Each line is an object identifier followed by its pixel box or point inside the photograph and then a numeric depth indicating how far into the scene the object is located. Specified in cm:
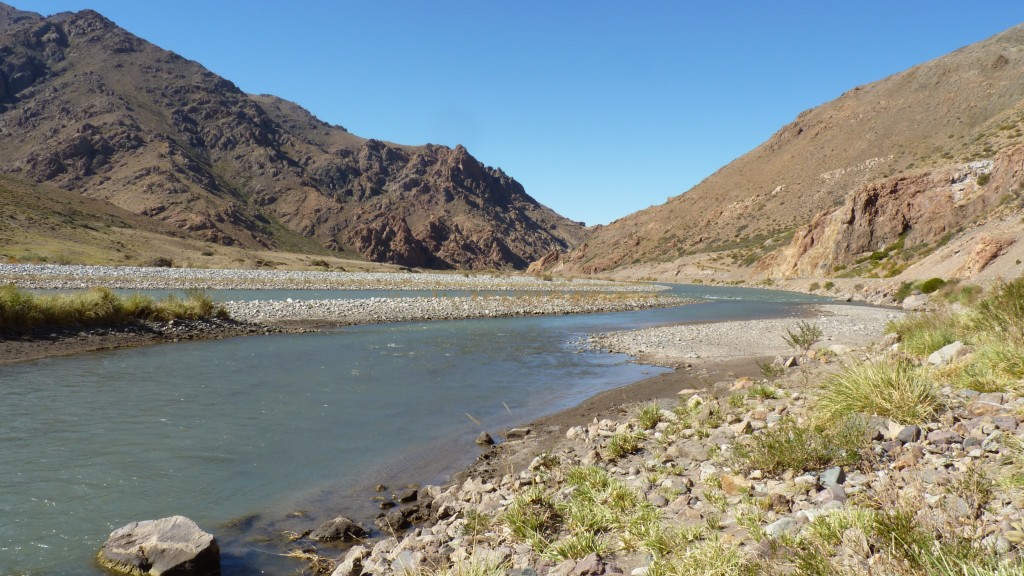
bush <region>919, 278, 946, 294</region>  3218
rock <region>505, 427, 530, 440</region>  925
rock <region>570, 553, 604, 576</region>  384
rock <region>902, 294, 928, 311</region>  2878
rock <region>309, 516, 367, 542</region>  577
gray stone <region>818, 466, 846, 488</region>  433
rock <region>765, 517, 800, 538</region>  371
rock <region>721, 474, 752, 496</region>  466
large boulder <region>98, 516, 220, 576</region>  500
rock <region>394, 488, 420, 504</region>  688
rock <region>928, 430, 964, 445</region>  459
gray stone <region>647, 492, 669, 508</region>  486
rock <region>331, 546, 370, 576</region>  468
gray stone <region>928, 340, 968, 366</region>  723
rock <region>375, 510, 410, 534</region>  598
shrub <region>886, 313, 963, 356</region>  880
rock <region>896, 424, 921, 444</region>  484
